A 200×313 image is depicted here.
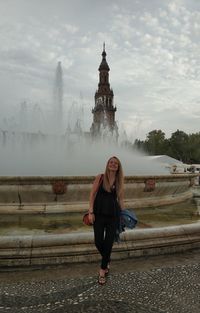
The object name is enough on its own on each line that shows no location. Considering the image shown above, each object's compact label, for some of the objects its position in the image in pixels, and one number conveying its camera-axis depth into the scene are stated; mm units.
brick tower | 63920
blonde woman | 3153
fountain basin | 3510
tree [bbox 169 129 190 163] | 62961
